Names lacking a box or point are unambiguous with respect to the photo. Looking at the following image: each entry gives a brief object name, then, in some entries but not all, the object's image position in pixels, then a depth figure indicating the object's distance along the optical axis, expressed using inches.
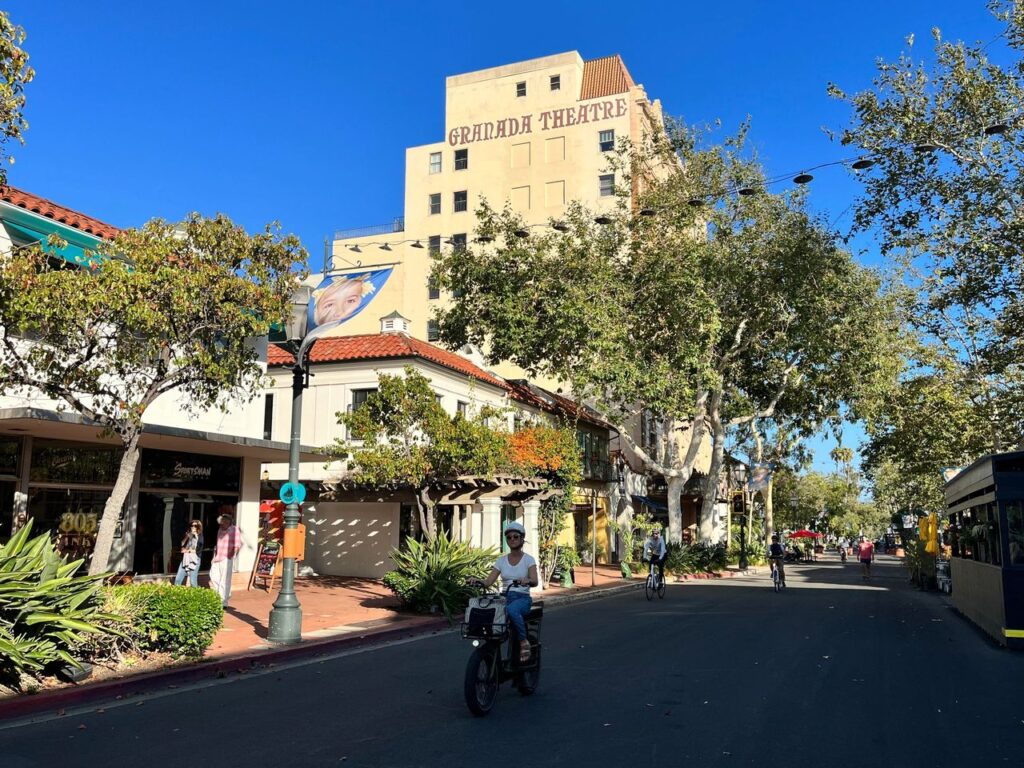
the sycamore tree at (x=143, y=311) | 386.0
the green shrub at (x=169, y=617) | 389.4
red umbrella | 2263.8
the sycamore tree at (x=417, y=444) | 727.1
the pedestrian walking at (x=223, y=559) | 603.2
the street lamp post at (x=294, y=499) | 476.7
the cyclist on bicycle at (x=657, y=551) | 868.6
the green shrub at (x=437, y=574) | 649.0
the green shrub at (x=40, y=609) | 313.4
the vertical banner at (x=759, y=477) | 1561.3
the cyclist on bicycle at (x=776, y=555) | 1003.3
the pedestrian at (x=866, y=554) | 1399.5
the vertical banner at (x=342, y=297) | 512.4
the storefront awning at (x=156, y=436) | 494.9
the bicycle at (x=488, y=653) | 291.3
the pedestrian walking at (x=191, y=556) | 606.9
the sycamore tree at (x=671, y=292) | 1088.8
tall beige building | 1913.1
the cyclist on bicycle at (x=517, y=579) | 320.8
